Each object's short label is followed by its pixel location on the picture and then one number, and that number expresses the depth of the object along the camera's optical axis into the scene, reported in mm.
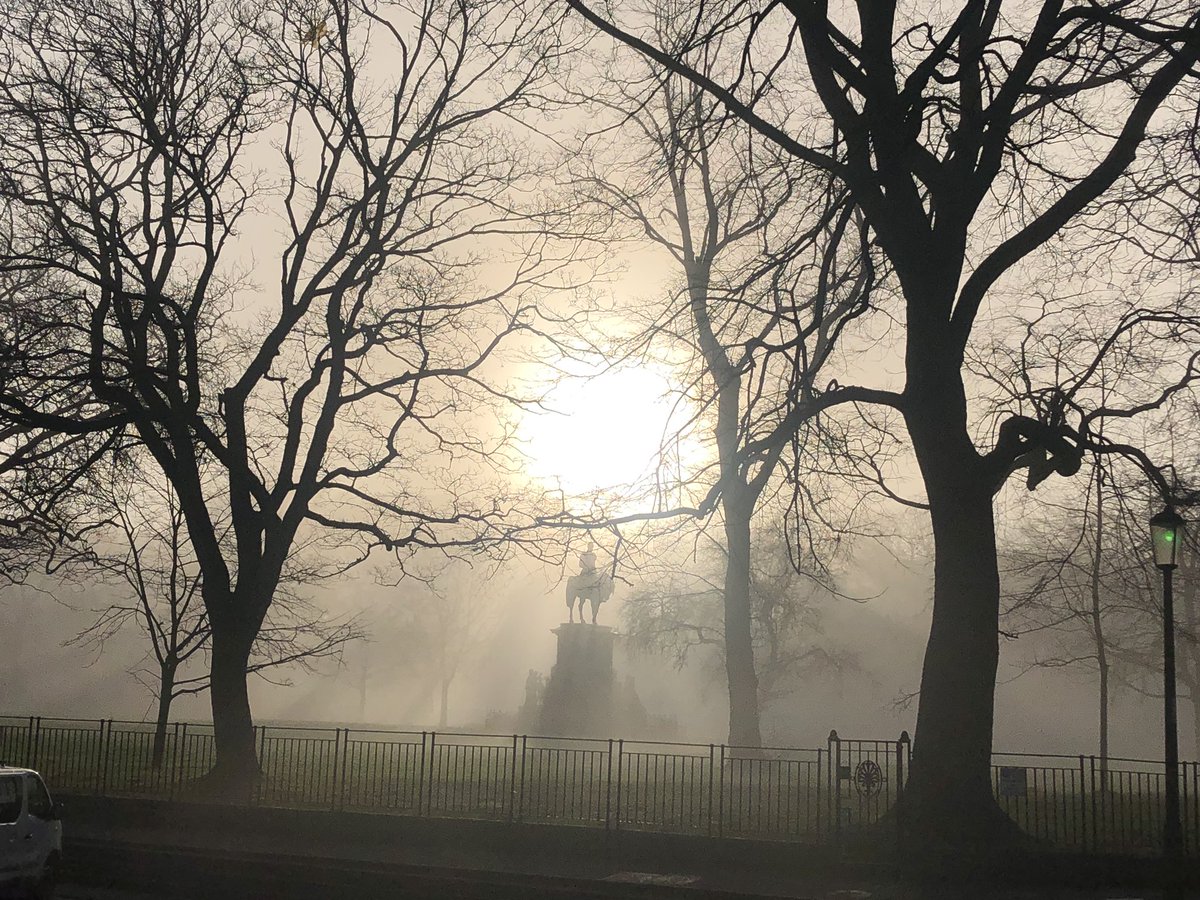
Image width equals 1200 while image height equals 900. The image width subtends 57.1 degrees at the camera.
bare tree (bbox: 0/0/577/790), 19719
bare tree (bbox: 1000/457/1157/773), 17250
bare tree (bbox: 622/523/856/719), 47562
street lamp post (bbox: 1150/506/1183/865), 12992
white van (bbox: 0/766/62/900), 11602
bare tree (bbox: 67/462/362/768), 25219
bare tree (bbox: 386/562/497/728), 70188
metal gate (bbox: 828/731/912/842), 15305
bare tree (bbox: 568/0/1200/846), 13508
